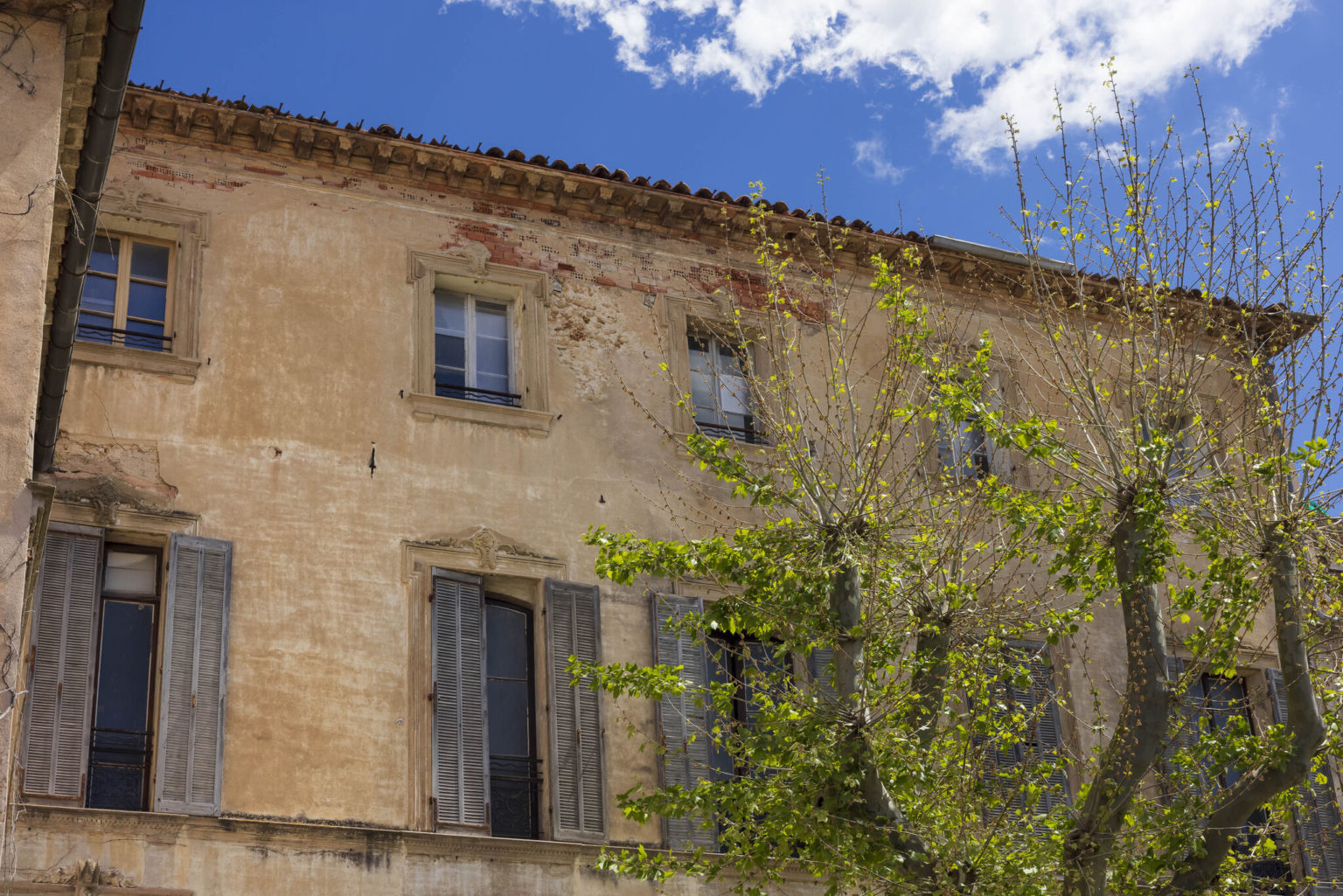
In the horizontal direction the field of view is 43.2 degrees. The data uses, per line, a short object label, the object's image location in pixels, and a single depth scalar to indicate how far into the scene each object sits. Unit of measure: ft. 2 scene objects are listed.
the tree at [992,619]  31.40
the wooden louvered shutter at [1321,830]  47.47
